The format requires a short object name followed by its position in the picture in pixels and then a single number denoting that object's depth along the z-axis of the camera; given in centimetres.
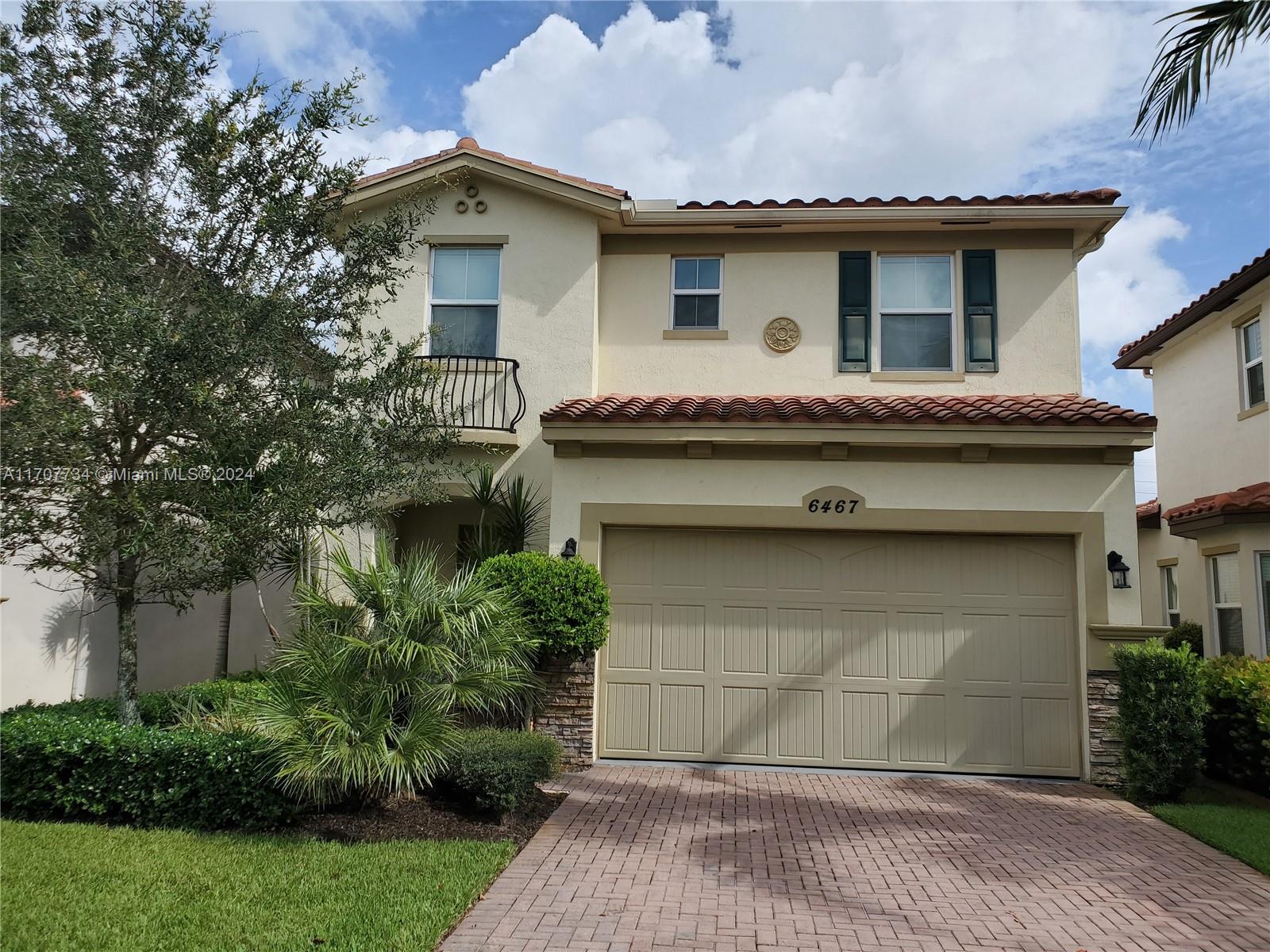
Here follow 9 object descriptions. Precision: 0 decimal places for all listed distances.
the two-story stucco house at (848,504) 977
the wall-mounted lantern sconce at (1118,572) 950
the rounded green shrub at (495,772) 724
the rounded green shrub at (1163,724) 857
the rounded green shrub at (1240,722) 866
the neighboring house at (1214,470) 1220
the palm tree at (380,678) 674
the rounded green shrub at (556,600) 935
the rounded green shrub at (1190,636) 1336
